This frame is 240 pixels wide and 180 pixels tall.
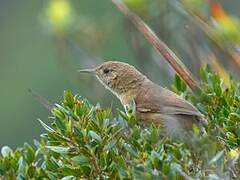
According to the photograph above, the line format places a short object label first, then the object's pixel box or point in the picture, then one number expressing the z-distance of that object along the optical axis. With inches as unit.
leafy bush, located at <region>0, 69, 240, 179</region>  287.3
